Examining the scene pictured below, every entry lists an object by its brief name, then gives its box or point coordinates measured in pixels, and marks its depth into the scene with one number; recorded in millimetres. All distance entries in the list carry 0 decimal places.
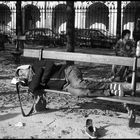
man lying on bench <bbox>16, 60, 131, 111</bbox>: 5602
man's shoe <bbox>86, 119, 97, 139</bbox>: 5000
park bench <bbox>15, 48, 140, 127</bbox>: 5406
